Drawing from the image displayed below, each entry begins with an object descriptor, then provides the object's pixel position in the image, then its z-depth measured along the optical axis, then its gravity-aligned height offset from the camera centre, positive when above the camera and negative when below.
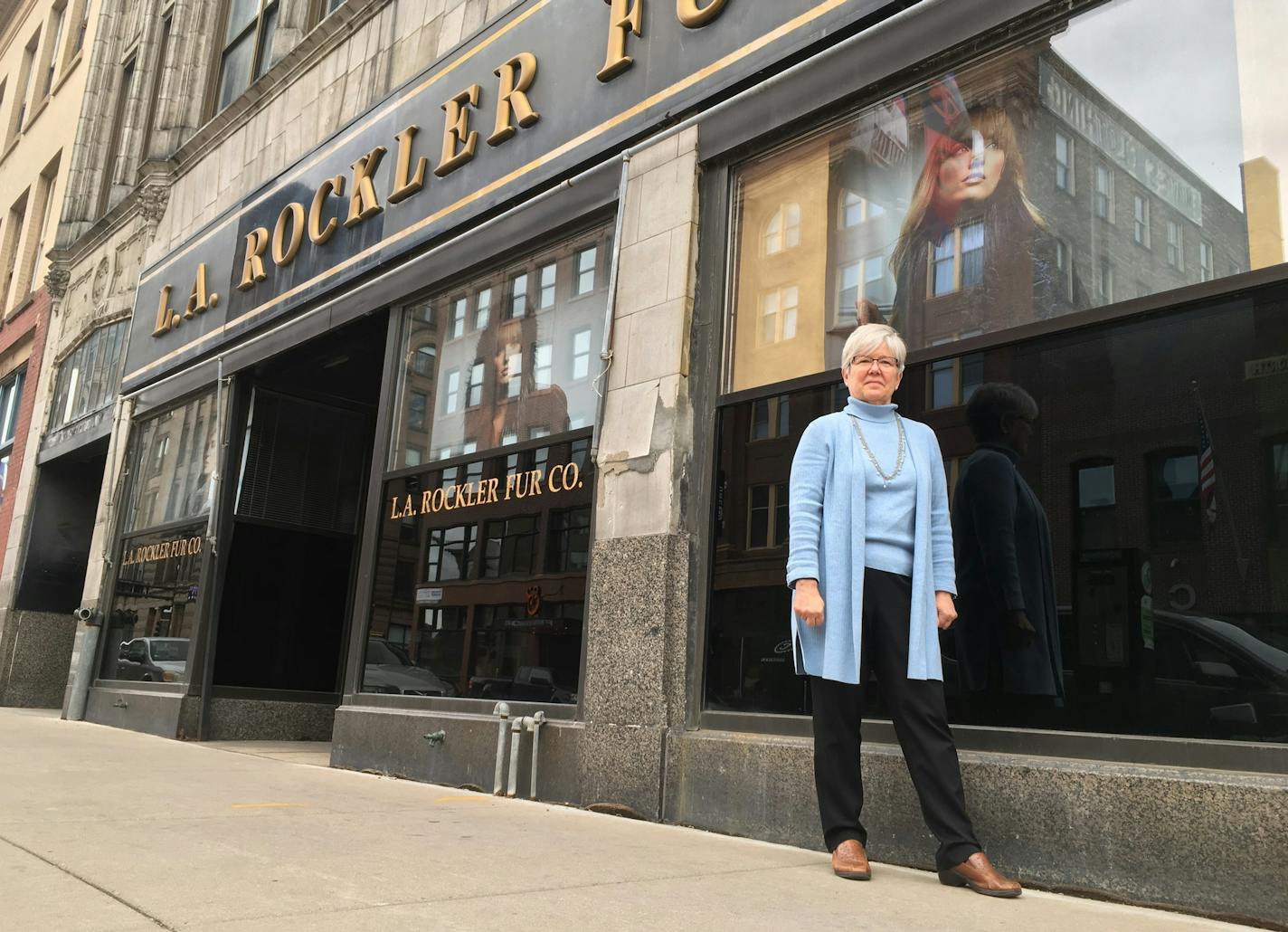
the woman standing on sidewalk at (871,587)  3.63 +0.41
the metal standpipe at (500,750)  6.04 -0.40
